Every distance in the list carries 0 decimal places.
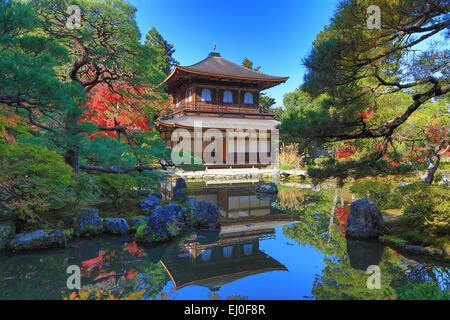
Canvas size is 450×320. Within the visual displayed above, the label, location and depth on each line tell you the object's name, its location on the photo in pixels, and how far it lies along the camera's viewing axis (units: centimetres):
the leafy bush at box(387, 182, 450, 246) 431
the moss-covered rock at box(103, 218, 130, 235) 540
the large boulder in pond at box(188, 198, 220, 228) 601
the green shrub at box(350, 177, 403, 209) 631
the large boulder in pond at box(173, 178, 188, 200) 817
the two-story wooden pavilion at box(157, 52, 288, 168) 1659
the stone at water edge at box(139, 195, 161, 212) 643
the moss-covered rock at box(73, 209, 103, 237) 520
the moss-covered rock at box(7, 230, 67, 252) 432
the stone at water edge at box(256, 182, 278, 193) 1053
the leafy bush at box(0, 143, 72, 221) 390
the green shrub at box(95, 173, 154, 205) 611
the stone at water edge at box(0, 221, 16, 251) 429
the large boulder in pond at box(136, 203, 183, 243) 502
